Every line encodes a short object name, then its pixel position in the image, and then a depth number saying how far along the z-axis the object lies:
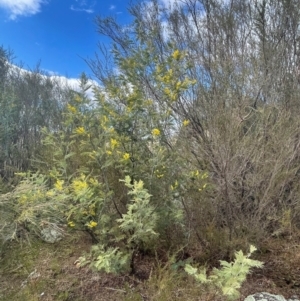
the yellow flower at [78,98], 3.19
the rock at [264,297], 2.75
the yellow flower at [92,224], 2.84
